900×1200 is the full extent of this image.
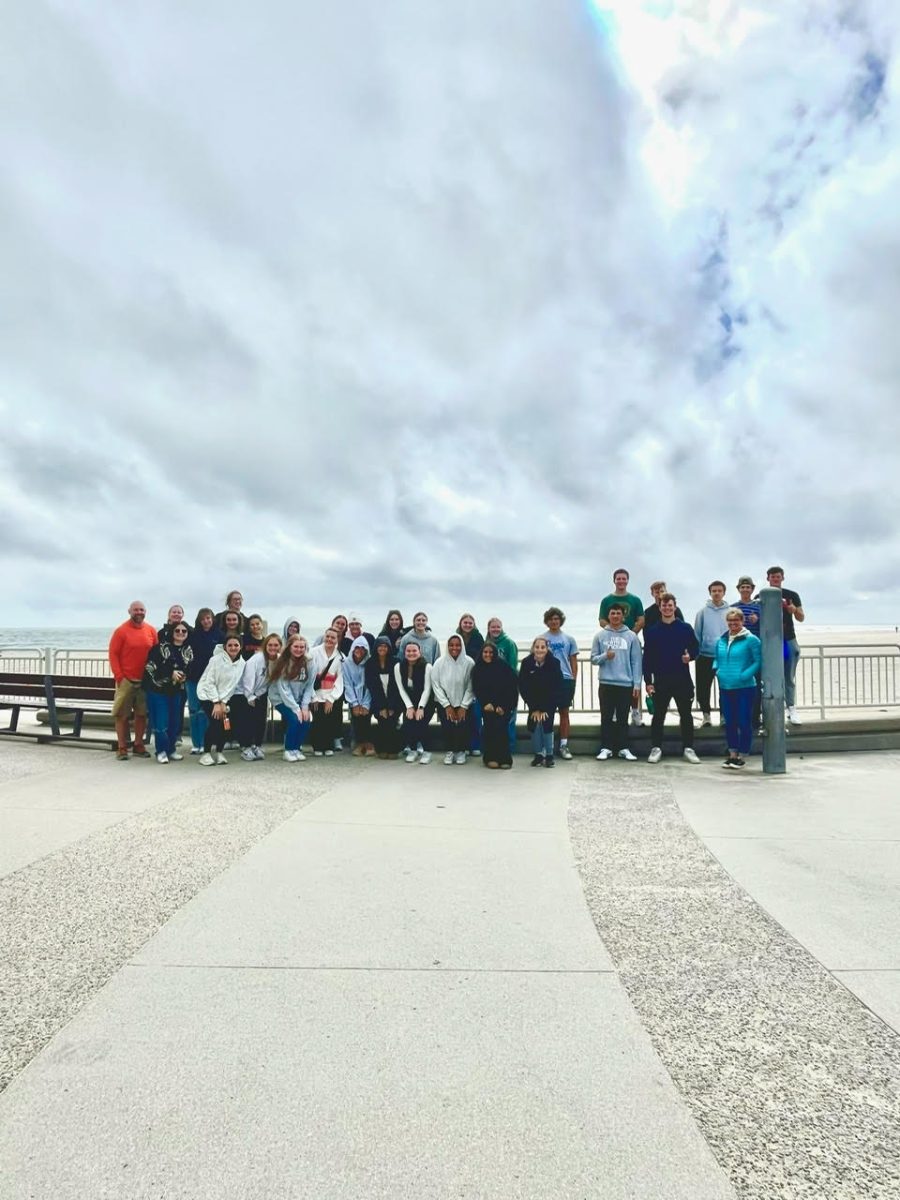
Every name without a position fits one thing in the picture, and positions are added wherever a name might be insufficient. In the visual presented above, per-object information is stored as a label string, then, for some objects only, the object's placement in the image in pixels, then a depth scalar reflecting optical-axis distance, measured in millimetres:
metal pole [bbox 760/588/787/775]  8398
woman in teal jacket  8586
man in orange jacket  8914
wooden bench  9820
